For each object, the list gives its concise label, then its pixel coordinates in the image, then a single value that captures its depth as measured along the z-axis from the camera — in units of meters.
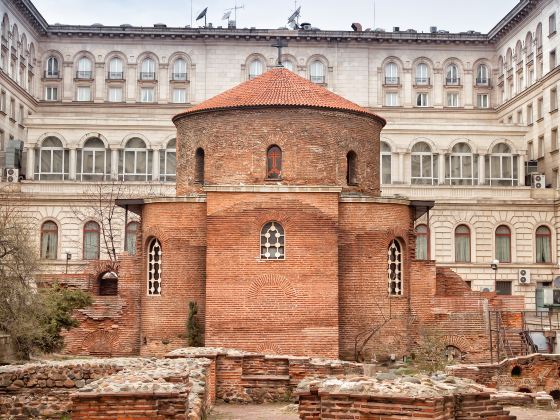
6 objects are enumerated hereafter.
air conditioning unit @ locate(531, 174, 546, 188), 56.41
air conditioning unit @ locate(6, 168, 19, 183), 54.08
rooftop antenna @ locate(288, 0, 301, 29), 71.56
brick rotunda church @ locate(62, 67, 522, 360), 26.78
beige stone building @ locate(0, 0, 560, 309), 53.88
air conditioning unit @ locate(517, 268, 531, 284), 53.97
